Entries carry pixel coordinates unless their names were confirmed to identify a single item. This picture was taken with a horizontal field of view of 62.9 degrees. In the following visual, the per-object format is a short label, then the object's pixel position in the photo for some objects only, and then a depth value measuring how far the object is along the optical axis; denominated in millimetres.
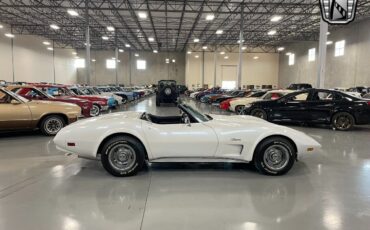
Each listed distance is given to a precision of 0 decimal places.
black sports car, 9766
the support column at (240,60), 23422
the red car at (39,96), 10258
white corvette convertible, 4656
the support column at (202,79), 45844
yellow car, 7766
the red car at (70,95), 12906
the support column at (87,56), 22678
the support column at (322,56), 12492
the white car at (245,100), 13578
